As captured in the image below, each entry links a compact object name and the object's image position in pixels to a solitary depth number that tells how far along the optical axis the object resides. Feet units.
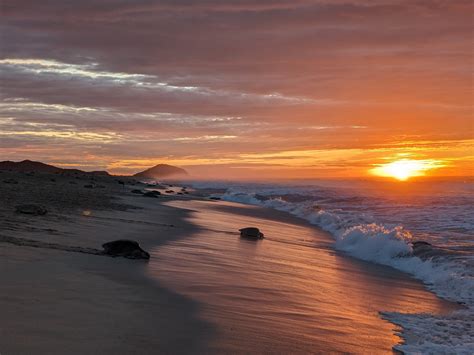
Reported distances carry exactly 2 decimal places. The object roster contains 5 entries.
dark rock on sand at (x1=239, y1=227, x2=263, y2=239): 64.49
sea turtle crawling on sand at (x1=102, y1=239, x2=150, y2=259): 38.52
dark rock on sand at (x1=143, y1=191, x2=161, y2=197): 149.87
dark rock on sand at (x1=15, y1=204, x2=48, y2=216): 54.24
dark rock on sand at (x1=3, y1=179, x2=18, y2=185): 114.82
